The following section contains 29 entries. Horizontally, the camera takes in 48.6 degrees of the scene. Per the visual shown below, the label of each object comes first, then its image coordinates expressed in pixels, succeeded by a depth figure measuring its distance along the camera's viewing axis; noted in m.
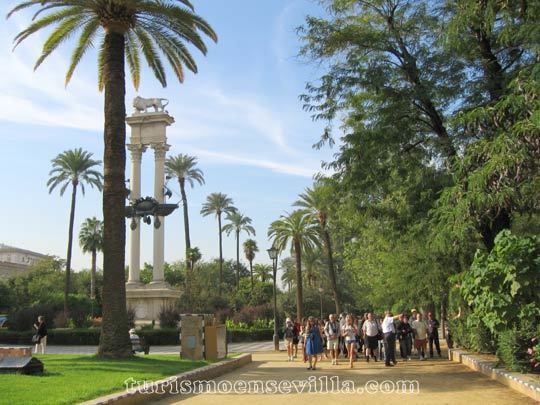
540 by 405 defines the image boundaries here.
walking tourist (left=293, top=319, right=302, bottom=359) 22.83
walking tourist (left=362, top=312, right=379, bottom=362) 18.55
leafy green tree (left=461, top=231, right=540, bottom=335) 11.52
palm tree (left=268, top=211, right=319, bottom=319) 46.72
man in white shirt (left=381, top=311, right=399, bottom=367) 17.17
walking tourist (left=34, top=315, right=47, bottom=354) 22.59
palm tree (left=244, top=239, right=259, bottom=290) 82.75
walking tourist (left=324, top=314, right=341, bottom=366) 18.77
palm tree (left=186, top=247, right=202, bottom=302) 42.53
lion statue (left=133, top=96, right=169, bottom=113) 43.97
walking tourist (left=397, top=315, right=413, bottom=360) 20.03
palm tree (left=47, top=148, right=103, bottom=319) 58.13
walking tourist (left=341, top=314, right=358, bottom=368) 17.31
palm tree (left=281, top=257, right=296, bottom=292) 81.44
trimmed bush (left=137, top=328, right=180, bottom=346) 34.69
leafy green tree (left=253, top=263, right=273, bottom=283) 89.31
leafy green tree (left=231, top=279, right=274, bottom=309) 64.17
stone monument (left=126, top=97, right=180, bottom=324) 40.94
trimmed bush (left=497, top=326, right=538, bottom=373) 11.97
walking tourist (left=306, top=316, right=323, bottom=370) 16.84
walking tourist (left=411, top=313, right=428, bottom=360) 19.81
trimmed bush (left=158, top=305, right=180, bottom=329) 38.31
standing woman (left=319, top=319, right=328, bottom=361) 22.81
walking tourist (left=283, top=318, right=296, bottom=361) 21.47
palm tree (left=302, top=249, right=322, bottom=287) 72.18
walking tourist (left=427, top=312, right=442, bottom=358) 20.80
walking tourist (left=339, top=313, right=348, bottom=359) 22.33
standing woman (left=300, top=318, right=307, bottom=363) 18.13
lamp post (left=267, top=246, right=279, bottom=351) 29.78
